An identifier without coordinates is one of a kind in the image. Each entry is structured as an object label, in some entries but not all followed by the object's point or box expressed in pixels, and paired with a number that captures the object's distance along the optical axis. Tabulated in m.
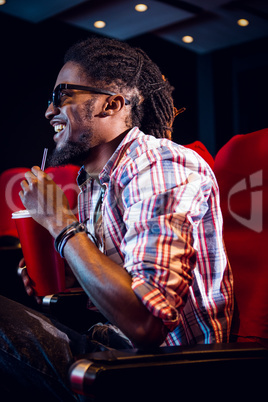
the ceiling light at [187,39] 5.29
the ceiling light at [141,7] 4.35
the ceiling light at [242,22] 4.80
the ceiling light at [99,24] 4.71
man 0.84
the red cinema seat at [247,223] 1.10
